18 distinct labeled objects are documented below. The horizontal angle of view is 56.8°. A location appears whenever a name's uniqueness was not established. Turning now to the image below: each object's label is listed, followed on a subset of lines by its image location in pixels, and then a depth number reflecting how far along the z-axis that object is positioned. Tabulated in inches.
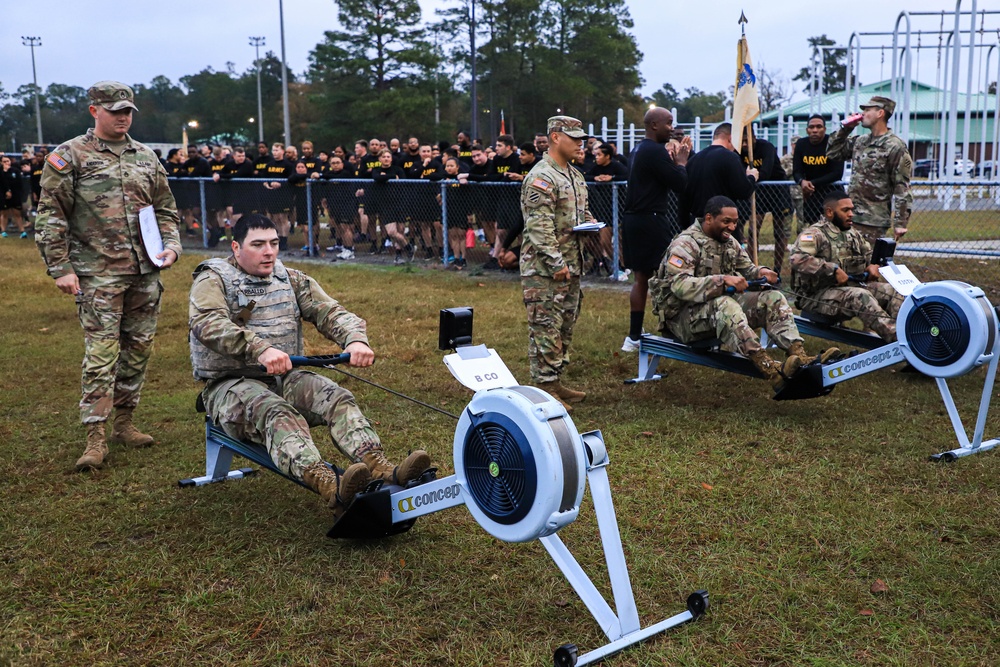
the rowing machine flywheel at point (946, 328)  197.0
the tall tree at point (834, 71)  2436.0
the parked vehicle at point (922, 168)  1332.2
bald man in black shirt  293.8
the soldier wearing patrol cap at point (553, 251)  251.3
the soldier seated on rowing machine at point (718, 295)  237.1
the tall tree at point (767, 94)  1815.2
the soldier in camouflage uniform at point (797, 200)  413.9
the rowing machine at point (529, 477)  119.0
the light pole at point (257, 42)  2522.1
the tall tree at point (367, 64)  1824.6
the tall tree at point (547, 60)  2086.6
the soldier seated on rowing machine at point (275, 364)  155.6
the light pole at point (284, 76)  1423.6
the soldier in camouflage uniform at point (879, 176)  315.3
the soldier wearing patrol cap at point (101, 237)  203.3
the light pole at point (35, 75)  2480.7
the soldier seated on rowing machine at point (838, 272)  270.8
